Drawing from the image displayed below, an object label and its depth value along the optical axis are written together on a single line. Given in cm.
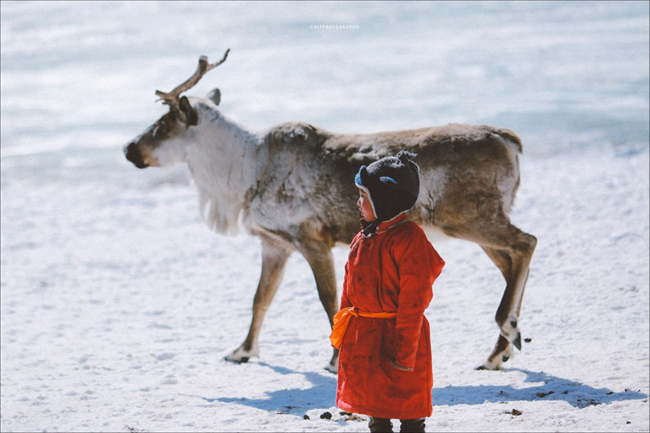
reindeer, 1037
